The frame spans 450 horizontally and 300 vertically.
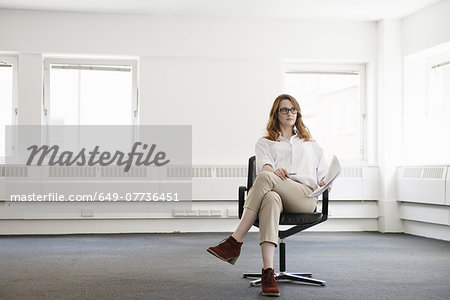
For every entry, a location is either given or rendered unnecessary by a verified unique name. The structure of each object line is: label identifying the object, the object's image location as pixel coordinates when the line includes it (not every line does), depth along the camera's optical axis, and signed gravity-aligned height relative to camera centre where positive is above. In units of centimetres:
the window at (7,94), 669 +69
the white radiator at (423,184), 593 -28
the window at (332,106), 722 +63
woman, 320 -13
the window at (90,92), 680 +74
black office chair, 336 -37
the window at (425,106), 647 +57
